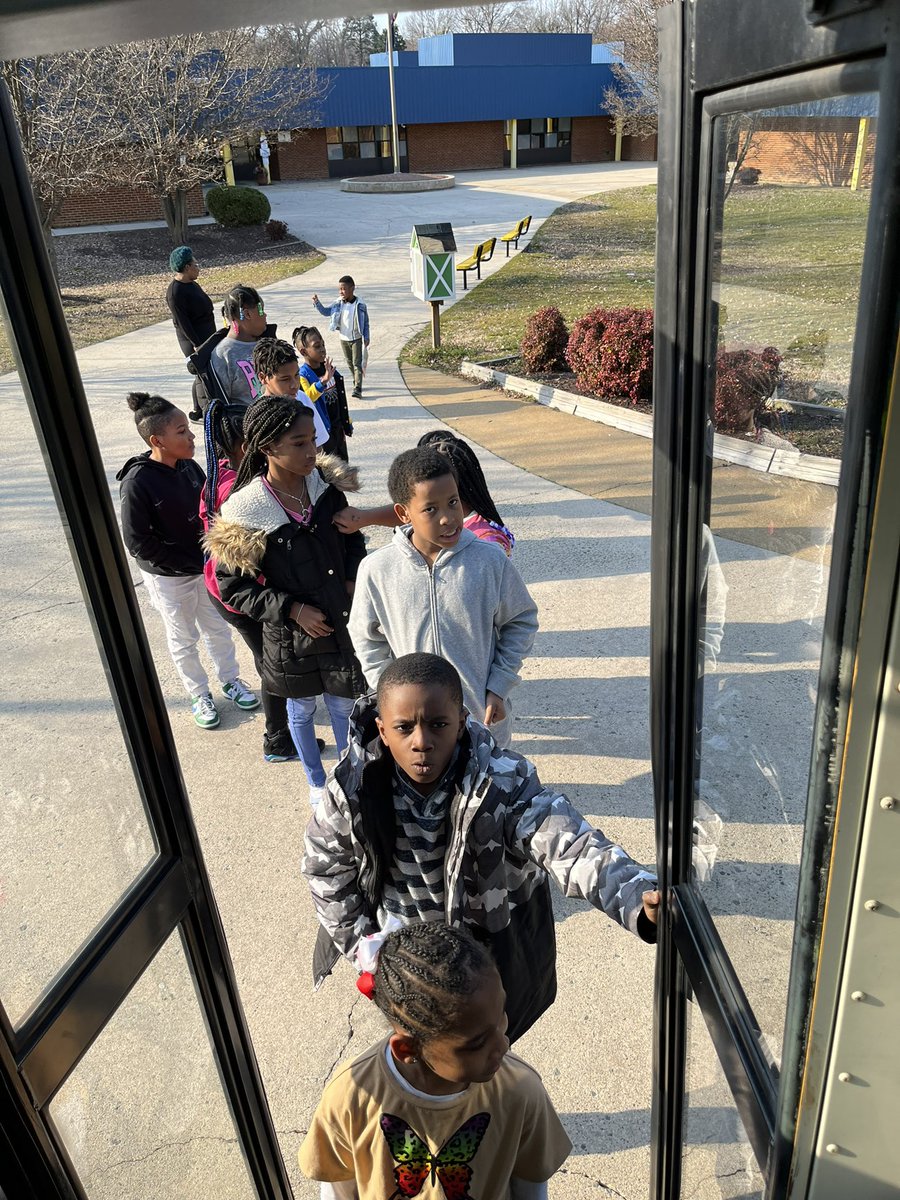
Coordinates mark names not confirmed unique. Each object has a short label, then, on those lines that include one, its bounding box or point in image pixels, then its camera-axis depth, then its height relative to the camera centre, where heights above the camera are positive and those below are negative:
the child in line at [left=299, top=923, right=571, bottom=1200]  1.63 -1.56
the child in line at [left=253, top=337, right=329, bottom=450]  4.56 -0.95
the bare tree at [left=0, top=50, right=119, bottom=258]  15.50 +0.71
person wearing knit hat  8.24 -1.23
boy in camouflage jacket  2.04 -1.40
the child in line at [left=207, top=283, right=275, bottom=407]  5.64 -1.06
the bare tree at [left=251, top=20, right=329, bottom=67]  24.88 +3.11
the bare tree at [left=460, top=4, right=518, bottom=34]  61.73 +6.86
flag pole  30.56 +1.39
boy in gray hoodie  2.90 -1.29
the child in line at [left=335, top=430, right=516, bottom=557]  3.40 -1.23
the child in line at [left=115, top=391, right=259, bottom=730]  4.00 -1.43
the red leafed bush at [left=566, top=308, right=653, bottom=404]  9.39 -2.13
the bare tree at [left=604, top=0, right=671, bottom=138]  25.38 +1.34
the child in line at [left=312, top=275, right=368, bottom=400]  9.39 -1.66
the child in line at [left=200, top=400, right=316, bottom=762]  3.77 -1.28
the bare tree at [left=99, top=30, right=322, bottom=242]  18.73 +0.98
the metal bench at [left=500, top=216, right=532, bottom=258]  20.45 -2.07
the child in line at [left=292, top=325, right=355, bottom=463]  5.80 -1.34
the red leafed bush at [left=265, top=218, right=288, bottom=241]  24.22 -1.84
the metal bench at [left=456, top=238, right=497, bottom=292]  17.48 -2.19
